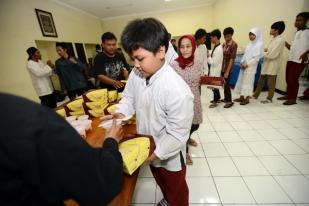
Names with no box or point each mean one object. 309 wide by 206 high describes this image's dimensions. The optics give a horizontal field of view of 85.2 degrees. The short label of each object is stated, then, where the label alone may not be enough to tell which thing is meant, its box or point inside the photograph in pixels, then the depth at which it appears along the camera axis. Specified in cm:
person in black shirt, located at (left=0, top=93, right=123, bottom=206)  37
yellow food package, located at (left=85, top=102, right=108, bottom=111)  157
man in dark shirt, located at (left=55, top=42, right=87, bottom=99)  345
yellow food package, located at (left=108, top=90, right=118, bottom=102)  180
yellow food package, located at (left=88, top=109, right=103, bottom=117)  159
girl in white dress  338
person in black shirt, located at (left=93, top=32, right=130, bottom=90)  229
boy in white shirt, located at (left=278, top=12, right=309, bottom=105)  318
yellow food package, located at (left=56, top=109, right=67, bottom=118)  157
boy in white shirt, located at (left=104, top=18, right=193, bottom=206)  84
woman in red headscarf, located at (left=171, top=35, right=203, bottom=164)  182
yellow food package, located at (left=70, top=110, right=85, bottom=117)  159
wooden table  78
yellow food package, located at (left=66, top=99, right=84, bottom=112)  157
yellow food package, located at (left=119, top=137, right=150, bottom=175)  77
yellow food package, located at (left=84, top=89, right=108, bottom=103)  157
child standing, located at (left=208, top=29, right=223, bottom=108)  337
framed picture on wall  464
